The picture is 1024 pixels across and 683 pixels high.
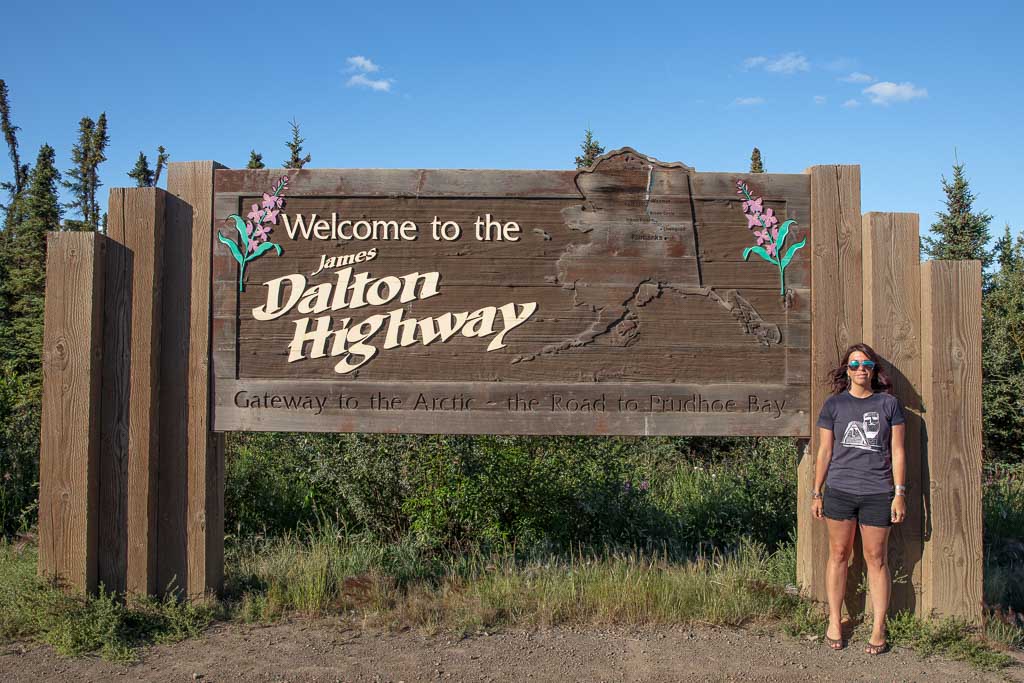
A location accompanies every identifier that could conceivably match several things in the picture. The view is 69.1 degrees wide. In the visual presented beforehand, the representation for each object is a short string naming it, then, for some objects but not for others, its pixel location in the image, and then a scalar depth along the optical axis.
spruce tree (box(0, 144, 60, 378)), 22.36
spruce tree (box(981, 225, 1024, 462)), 11.43
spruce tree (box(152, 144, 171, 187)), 35.62
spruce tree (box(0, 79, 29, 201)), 37.47
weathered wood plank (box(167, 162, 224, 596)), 4.62
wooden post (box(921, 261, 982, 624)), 4.41
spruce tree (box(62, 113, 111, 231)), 36.97
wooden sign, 4.64
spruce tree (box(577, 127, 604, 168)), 18.81
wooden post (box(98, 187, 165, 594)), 4.57
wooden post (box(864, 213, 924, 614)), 4.52
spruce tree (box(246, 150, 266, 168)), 24.70
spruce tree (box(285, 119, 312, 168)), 21.86
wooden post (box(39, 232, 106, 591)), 4.49
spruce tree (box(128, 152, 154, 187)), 33.09
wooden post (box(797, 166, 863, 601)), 4.56
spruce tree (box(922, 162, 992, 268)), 15.77
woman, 4.17
